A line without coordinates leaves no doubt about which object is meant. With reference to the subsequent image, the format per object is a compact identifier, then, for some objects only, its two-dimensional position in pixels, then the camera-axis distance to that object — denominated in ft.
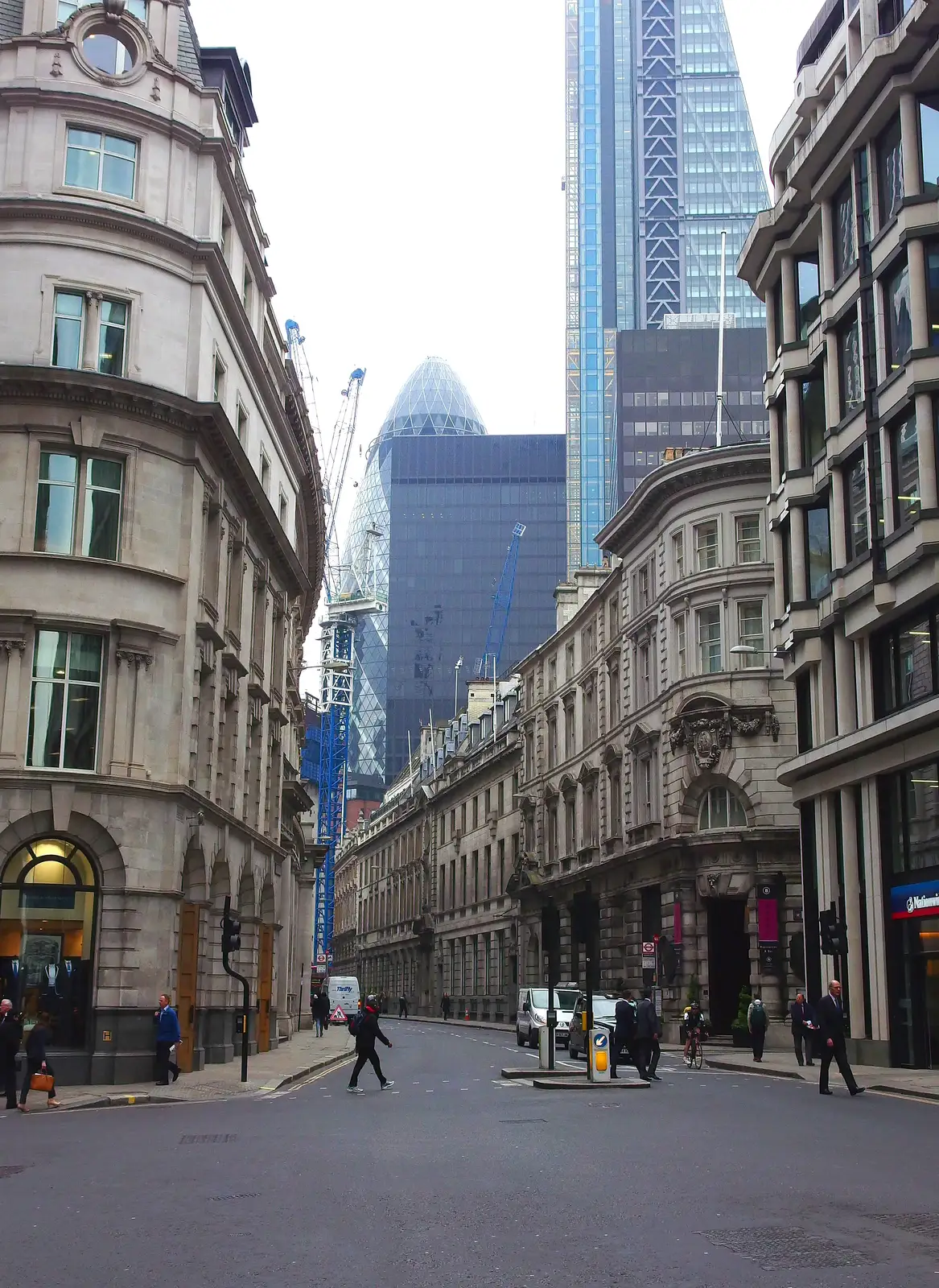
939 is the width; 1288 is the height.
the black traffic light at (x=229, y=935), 96.43
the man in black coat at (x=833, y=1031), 77.56
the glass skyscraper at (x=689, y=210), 633.20
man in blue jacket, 91.78
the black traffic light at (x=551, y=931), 100.68
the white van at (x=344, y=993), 282.15
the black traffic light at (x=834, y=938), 107.04
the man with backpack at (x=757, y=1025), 122.93
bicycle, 117.91
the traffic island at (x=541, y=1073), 96.32
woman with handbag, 78.74
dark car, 123.03
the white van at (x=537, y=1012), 141.38
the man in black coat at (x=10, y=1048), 79.82
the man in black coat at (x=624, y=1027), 101.09
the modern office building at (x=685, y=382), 483.92
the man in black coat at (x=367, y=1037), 89.15
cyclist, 118.93
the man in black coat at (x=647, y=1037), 95.20
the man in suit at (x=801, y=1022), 113.09
